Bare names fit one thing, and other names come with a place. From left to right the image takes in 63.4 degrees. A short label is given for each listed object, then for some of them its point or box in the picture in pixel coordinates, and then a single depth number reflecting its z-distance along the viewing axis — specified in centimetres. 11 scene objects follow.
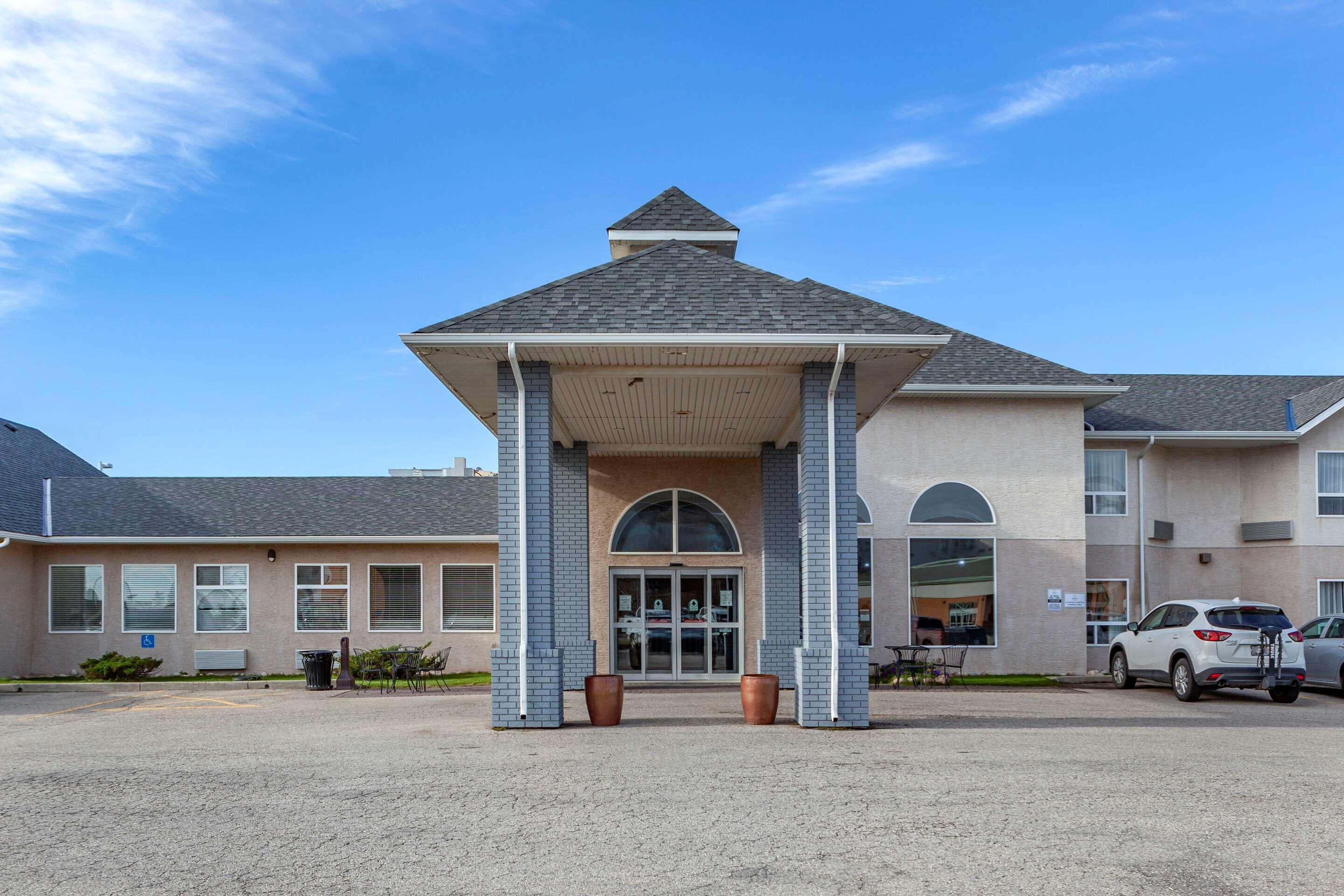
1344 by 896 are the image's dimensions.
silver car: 1906
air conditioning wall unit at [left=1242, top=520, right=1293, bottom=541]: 2294
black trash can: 2005
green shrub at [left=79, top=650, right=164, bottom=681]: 2214
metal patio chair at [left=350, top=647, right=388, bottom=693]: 2098
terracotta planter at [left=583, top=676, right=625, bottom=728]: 1320
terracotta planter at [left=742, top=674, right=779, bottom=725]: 1327
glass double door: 2125
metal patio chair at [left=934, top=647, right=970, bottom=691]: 2066
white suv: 1706
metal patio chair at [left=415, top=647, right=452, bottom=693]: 2052
